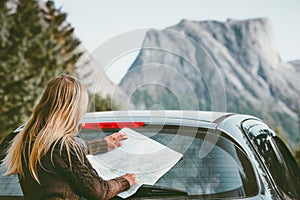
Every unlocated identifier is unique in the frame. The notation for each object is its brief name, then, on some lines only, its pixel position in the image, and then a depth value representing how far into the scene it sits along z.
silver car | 3.30
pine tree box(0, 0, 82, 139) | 34.75
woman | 3.17
